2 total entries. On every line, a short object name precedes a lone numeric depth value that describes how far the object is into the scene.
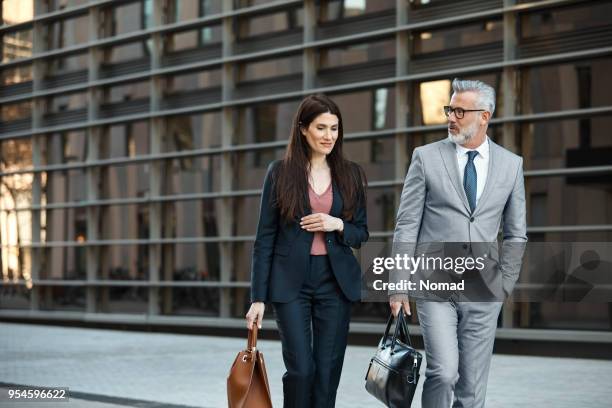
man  10.66
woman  10.80
